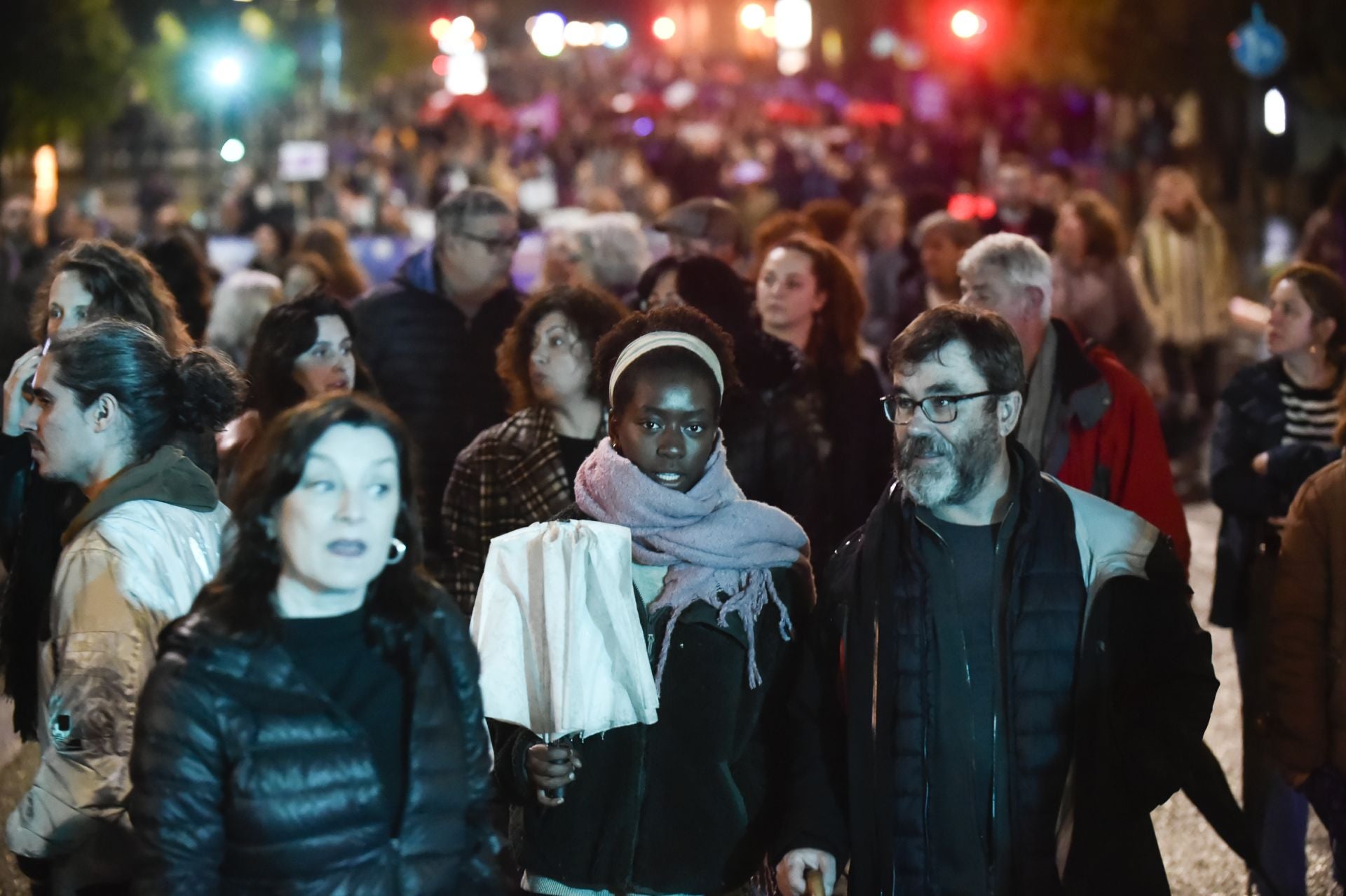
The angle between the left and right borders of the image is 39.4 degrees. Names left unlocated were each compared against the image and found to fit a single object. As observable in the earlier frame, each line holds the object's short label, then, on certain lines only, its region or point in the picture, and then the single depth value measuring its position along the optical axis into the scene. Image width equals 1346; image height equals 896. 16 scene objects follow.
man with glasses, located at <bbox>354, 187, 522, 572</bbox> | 8.34
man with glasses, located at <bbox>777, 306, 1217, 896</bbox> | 4.14
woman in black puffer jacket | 3.29
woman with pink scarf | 4.33
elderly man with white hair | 6.25
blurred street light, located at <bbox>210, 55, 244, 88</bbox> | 29.31
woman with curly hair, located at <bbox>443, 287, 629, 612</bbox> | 6.01
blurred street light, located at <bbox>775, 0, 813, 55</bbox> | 100.50
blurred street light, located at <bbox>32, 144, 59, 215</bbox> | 34.08
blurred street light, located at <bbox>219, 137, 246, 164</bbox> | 25.16
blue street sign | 21.62
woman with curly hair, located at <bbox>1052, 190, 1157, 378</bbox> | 11.95
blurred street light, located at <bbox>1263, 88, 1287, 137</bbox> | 31.08
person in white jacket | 4.09
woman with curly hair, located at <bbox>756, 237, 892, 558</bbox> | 7.85
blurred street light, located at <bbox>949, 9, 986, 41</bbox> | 37.81
